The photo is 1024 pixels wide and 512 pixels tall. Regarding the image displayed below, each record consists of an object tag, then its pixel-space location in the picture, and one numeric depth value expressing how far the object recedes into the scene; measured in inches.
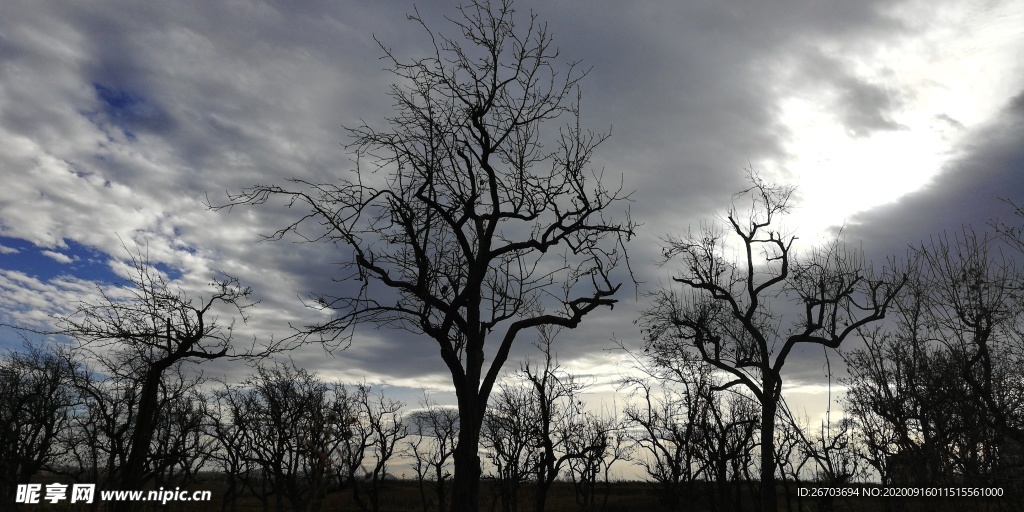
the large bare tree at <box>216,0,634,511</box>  388.2
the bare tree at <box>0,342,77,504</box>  1063.0
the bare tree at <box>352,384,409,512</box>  1264.3
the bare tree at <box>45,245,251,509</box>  510.3
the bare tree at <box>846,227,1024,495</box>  213.0
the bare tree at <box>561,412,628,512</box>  1222.9
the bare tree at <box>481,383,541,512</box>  1195.8
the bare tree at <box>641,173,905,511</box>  709.3
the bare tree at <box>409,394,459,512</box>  1408.7
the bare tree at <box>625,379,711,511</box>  1098.7
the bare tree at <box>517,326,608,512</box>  925.2
